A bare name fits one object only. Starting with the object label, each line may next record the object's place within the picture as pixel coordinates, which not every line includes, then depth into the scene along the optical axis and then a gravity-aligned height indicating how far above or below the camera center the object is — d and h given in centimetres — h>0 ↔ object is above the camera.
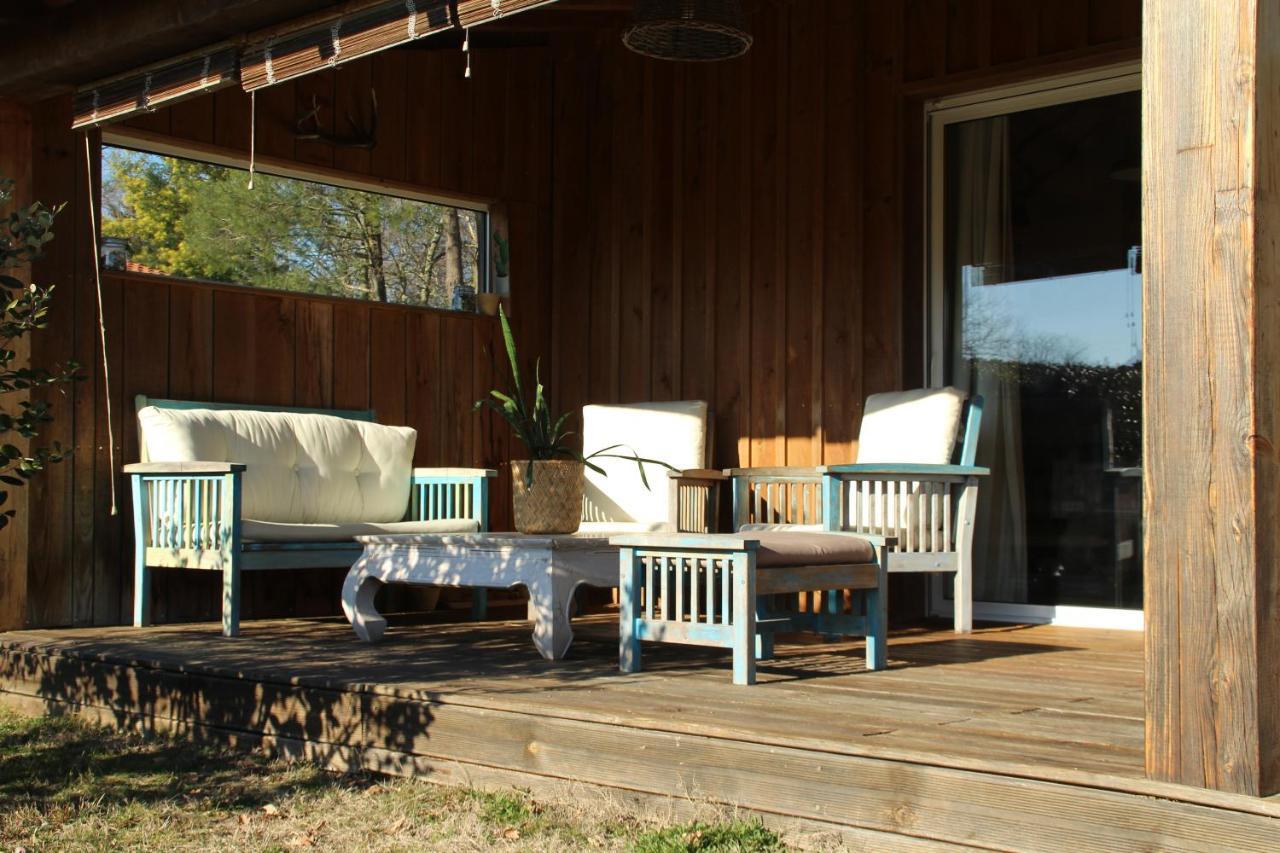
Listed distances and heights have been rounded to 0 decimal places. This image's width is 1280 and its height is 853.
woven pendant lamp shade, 477 +142
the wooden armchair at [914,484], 486 -18
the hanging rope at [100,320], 517 +43
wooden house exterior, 514 +92
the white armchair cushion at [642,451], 585 -7
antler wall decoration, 596 +131
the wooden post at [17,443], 490 -4
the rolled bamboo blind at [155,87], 431 +112
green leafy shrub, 337 +29
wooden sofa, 480 -21
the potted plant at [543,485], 423 -15
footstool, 346 -38
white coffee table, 395 -38
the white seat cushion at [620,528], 520 -36
